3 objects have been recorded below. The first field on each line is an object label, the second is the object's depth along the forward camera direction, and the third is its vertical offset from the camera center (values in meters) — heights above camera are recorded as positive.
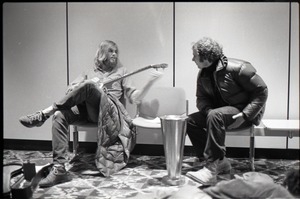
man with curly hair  3.20 -0.04
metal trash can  3.20 -0.37
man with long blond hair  3.25 -0.15
